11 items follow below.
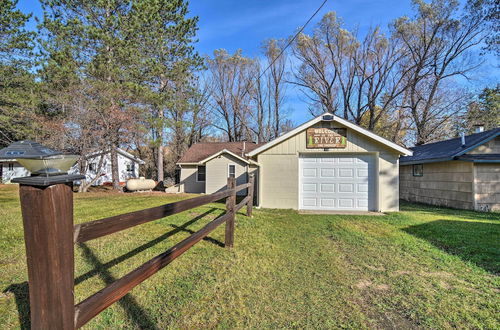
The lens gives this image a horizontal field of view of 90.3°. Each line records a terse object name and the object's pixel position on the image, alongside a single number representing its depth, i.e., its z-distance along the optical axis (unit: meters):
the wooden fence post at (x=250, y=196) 7.40
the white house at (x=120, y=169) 22.92
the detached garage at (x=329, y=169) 8.99
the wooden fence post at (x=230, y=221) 4.49
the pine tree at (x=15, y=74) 14.70
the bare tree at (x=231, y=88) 25.12
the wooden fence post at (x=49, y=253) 1.21
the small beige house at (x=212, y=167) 15.79
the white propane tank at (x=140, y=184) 15.95
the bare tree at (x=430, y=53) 18.28
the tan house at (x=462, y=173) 9.38
